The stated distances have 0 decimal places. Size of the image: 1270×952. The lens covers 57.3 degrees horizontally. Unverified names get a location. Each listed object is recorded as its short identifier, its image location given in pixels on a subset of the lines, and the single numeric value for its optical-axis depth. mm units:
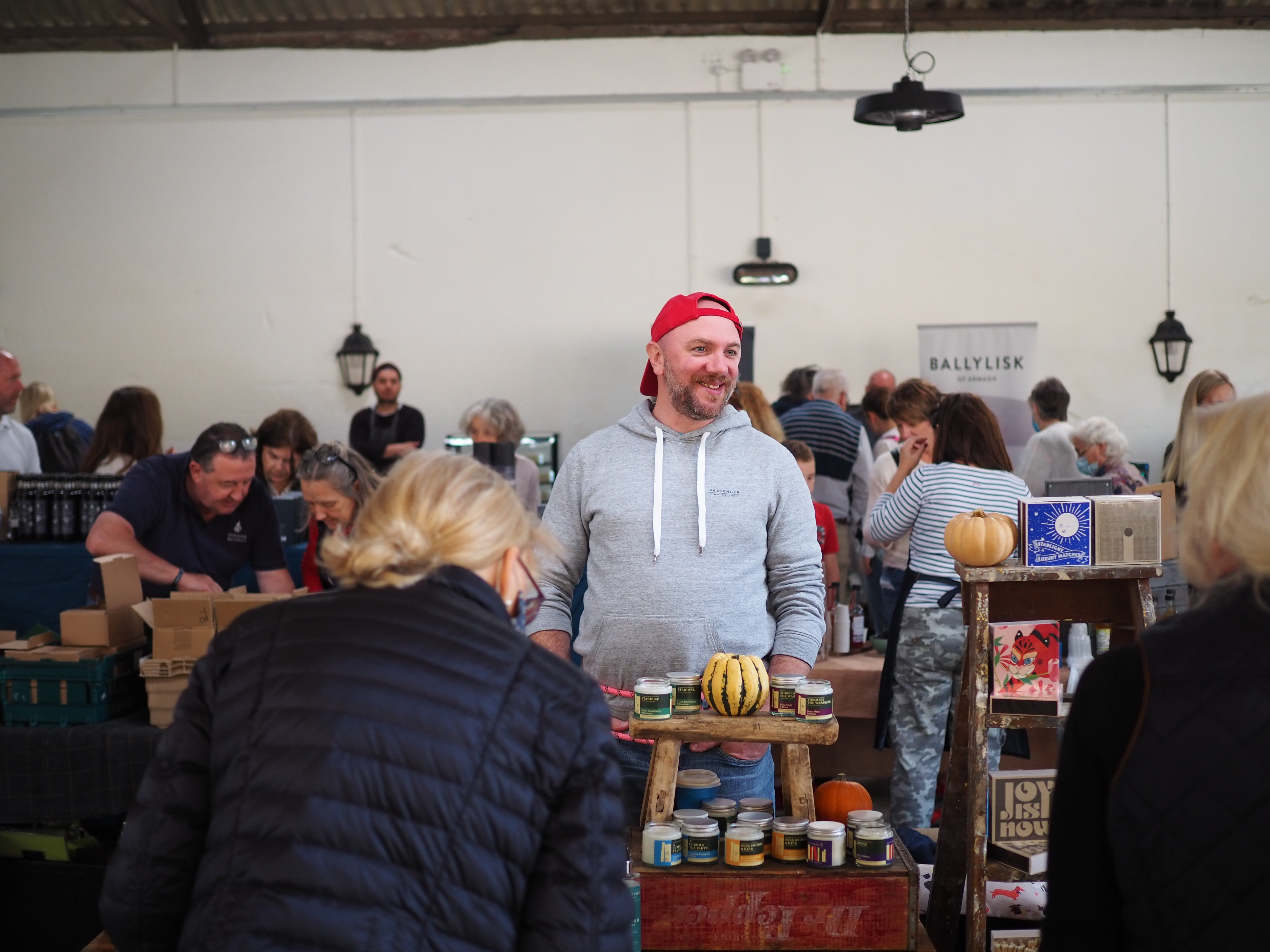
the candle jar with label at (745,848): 2137
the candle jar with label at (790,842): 2164
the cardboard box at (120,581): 3248
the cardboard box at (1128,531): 2434
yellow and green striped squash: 2137
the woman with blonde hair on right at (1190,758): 1190
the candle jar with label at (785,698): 2150
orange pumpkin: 2350
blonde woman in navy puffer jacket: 1250
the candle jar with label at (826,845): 2133
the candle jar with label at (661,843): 2127
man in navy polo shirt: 3500
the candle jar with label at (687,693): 2172
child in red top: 4578
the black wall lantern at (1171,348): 8023
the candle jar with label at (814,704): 2109
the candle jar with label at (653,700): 2129
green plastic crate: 3119
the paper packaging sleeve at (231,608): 3098
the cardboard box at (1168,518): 2770
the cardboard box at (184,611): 3111
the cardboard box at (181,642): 3129
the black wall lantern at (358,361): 8180
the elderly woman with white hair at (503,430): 5793
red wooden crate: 2125
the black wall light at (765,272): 8039
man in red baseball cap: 2383
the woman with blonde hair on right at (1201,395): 4520
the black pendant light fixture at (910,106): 5668
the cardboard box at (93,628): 3205
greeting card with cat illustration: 2447
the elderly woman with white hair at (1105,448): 5473
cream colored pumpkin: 2453
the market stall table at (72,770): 3088
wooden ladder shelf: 2404
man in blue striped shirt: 5758
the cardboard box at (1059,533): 2439
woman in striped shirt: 3729
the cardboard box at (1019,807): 2449
